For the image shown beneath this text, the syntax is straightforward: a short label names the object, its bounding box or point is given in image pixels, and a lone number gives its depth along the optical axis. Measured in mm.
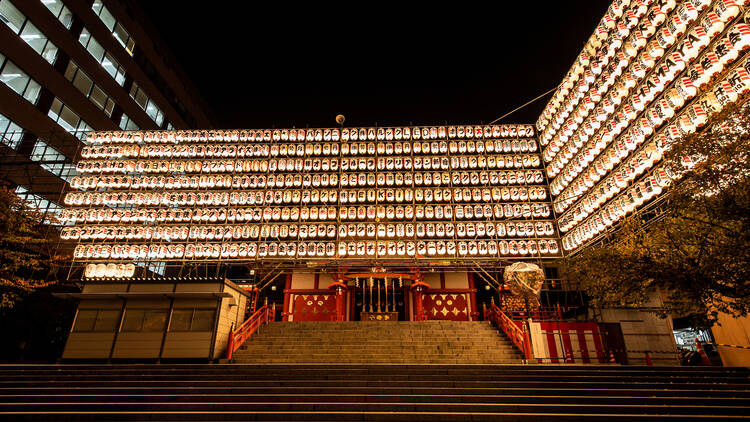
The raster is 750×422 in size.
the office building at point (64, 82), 20578
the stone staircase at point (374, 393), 7250
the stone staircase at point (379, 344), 13094
